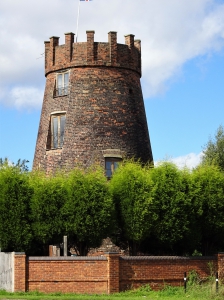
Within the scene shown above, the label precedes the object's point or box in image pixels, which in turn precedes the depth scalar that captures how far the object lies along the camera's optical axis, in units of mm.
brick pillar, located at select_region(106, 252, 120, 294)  31609
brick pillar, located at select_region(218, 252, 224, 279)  34731
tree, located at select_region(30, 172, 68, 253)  33844
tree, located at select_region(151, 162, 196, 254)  35062
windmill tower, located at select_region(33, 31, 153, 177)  42312
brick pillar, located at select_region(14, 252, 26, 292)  31453
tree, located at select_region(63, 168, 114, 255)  34250
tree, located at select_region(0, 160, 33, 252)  33375
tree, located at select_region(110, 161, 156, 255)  34750
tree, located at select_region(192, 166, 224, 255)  36312
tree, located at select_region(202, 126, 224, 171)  55906
